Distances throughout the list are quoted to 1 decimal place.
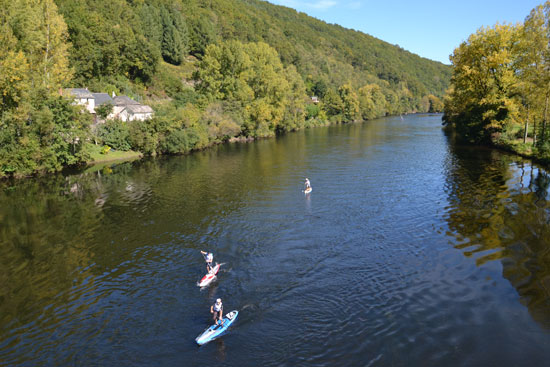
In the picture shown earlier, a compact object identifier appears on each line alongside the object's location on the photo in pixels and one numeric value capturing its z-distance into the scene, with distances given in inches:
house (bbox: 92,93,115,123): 2979.8
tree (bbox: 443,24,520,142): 2411.4
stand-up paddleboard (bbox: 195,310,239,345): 670.5
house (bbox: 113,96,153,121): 3277.6
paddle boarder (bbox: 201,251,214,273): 891.2
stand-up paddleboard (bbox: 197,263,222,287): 860.0
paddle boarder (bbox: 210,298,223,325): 700.0
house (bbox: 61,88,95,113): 3125.0
